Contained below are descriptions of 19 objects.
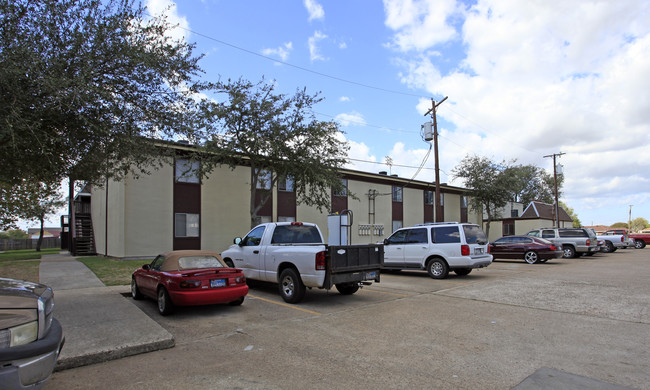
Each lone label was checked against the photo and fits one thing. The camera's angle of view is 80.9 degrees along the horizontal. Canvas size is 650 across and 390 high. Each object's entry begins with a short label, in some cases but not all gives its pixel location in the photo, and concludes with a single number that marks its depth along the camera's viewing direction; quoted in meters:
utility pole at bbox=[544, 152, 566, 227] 38.81
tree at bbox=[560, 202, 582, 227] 88.94
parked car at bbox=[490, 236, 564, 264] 18.88
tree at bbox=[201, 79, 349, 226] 19.27
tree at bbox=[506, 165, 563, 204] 66.45
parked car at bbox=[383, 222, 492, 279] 12.77
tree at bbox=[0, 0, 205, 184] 6.05
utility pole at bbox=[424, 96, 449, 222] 22.36
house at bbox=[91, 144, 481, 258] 19.80
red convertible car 7.33
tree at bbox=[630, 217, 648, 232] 110.47
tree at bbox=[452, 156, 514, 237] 33.94
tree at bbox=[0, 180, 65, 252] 30.03
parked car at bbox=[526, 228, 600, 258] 22.36
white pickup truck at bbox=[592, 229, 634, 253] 28.02
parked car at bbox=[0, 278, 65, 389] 2.89
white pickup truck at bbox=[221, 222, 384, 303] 8.37
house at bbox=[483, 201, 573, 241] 44.59
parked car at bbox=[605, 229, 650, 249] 34.72
